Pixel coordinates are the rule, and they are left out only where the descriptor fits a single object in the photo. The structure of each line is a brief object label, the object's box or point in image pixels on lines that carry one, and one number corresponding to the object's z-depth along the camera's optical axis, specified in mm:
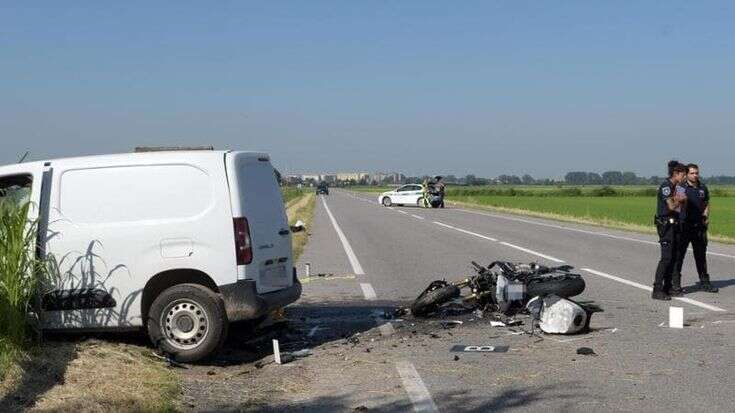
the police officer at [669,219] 11750
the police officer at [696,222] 12906
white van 7715
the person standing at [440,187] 52834
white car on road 56547
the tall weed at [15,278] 6973
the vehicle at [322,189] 122681
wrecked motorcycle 10039
